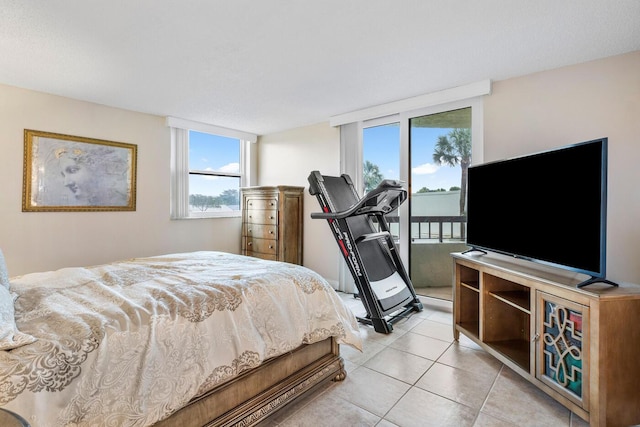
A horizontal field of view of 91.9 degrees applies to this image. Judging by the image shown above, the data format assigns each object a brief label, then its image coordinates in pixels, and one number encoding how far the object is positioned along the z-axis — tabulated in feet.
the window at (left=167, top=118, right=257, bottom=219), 14.34
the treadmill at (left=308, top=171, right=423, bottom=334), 9.60
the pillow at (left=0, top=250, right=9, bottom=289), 5.11
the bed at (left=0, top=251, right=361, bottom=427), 3.51
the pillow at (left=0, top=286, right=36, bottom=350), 3.31
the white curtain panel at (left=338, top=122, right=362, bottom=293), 13.62
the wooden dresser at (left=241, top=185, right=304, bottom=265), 14.58
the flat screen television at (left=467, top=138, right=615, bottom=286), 5.61
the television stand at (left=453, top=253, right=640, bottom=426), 5.12
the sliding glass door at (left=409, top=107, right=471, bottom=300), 11.34
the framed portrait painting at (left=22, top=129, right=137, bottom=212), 10.69
